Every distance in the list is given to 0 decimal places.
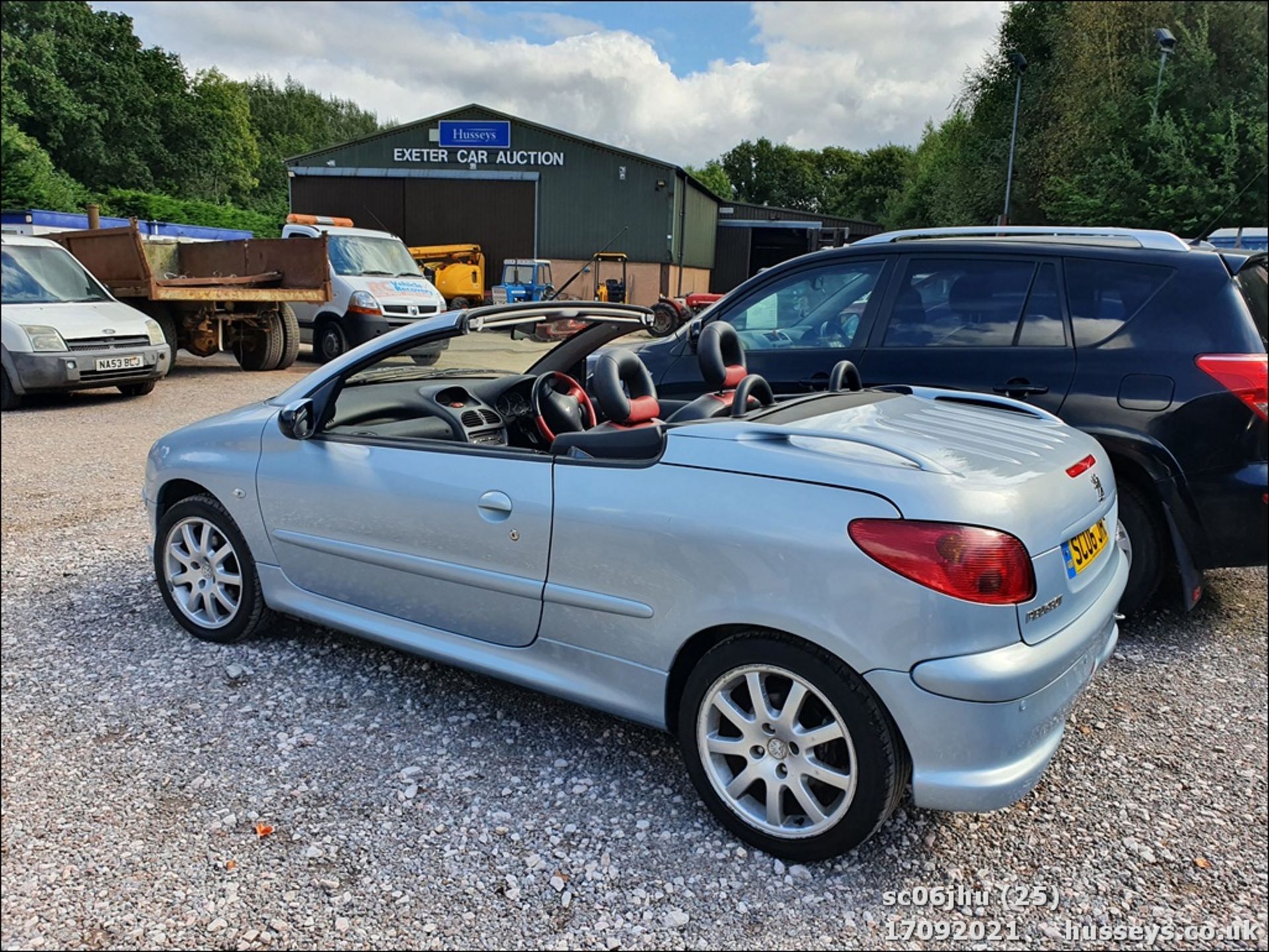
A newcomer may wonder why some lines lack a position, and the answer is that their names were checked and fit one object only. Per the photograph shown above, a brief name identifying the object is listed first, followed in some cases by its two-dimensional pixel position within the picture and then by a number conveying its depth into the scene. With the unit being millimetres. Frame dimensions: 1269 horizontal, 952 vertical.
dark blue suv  3719
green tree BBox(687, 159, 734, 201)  91438
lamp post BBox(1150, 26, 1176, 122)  18394
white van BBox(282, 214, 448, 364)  14359
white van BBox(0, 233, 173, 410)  8812
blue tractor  23672
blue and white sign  31047
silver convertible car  2213
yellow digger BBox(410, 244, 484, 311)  23938
